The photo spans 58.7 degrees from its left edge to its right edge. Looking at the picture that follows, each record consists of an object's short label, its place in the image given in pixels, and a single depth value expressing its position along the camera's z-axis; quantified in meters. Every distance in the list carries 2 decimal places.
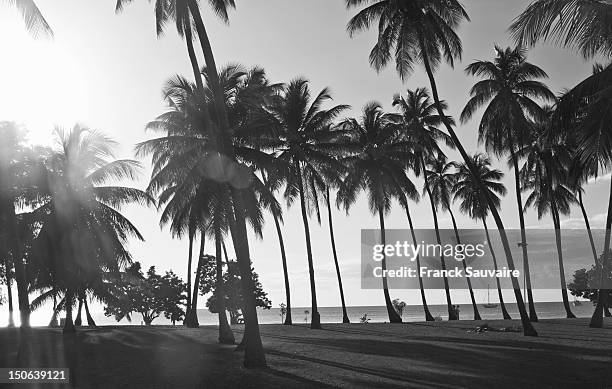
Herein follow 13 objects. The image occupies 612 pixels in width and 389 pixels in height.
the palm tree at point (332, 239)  39.53
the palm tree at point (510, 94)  31.67
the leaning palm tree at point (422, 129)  42.72
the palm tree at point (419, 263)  42.12
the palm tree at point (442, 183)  47.91
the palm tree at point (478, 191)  46.28
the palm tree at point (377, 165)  39.22
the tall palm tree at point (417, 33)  25.12
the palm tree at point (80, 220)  28.02
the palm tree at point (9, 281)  32.30
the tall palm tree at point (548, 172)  37.66
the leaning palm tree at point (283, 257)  35.44
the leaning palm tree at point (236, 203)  16.31
